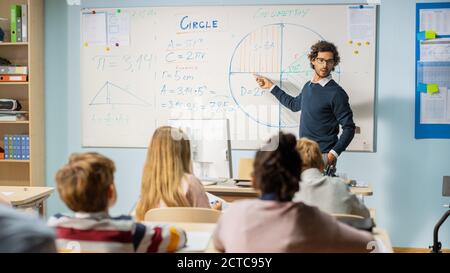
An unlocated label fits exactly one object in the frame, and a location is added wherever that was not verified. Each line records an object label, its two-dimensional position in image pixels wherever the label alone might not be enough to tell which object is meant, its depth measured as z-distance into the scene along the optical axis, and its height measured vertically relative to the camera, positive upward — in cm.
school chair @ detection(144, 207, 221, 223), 199 -38
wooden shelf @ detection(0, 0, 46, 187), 442 +18
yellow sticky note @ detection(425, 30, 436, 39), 404 +63
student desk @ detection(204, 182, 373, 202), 326 -48
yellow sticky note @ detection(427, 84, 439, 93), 408 +22
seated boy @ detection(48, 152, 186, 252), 156 -32
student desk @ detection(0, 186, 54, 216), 296 -47
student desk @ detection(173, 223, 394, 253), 167 -41
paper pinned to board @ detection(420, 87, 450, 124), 409 +7
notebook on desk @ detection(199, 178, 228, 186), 345 -44
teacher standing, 404 +7
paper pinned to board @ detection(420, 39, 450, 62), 404 +51
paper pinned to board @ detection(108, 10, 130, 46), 446 +76
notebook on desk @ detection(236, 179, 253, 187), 335 -44
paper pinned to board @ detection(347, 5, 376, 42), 411 +74
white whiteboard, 418 +42
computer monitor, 304 -18
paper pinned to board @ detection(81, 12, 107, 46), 450 +76
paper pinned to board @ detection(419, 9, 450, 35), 404 +75
